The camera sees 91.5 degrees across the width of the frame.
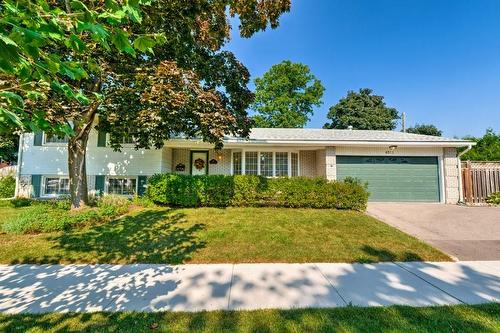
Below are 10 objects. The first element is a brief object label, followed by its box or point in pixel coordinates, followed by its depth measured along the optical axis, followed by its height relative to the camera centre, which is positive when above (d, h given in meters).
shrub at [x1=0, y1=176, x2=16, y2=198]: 13.26 -0.45
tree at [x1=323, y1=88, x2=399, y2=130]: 30.55 +8.67
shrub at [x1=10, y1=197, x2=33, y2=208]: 10.55 -1.04
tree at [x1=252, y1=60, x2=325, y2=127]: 30.28 +10.81
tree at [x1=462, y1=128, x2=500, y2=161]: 15.11 +1.94
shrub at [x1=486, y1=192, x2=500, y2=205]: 11.05 -0.86
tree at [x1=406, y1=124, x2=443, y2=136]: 34.09 +7.08
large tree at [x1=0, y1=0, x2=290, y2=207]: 6.64 +2.95
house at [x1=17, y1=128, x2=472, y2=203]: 11.92 +0.83
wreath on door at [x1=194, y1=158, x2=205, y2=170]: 14.02 +0.87
